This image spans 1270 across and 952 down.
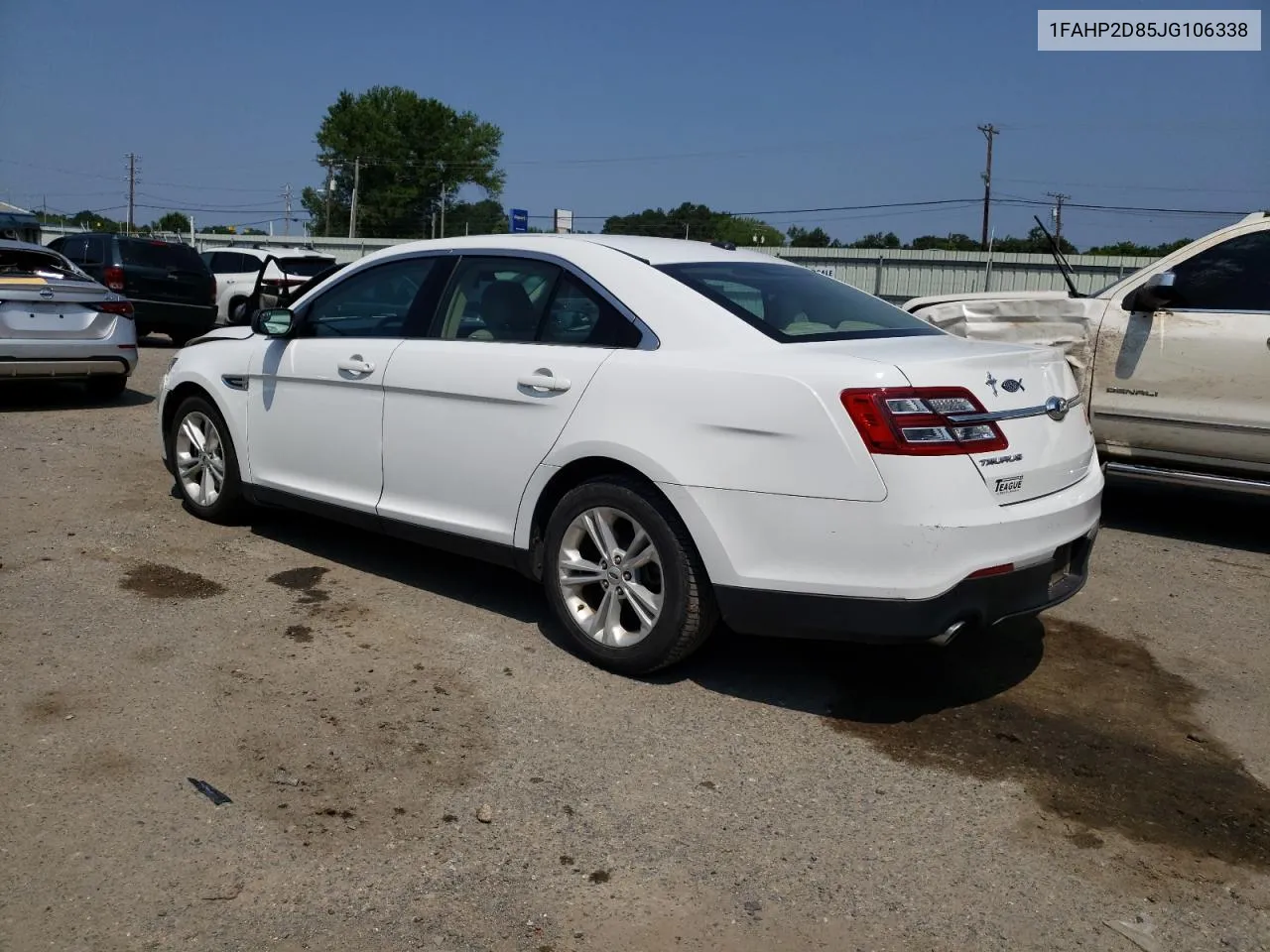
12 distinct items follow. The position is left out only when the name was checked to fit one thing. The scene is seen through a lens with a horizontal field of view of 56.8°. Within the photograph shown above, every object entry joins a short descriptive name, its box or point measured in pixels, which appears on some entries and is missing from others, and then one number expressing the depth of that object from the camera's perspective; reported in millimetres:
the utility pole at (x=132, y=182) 98938
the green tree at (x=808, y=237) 49938
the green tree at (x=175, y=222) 94312
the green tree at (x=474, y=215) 79500
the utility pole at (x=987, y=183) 53094
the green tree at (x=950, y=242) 46462
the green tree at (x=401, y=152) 86812
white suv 18234
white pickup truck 6871
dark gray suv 16406
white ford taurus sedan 3863
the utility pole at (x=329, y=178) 88588
